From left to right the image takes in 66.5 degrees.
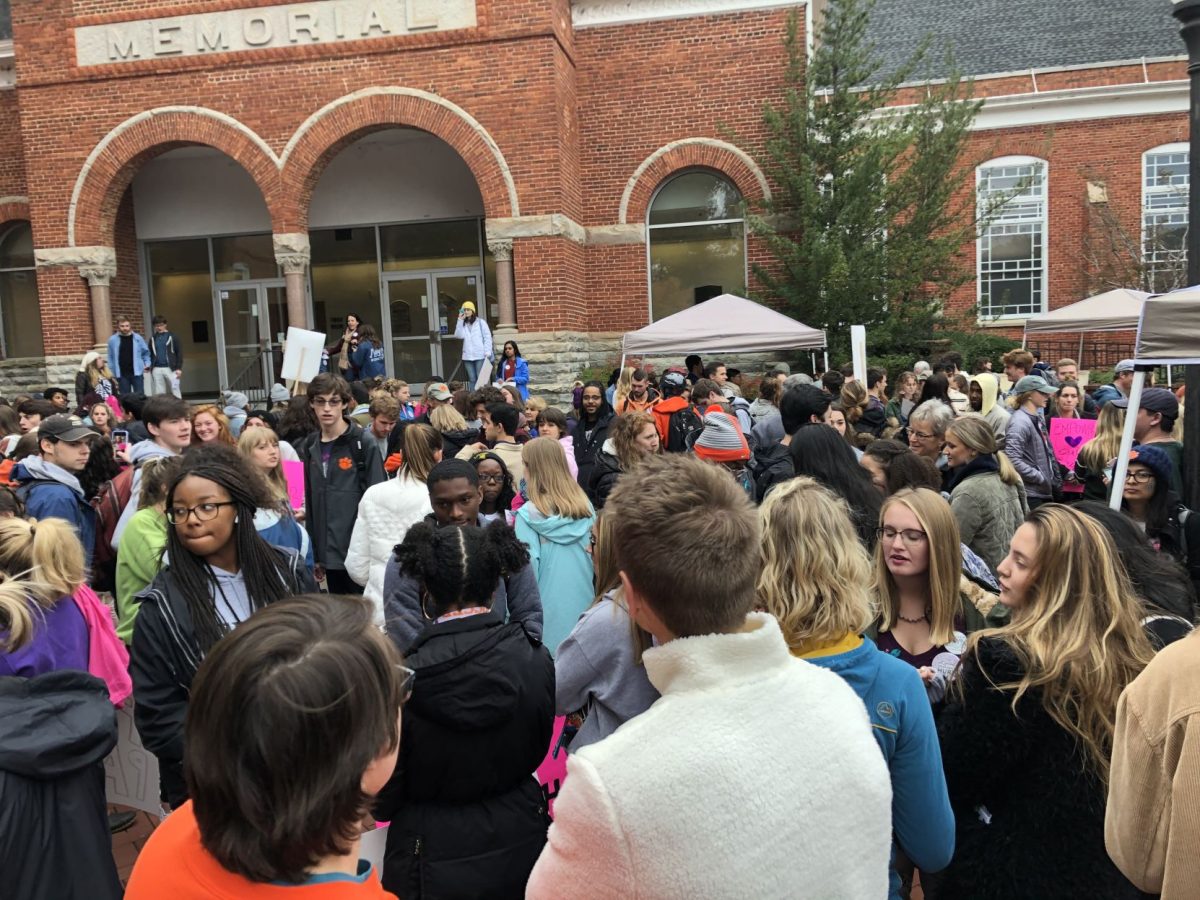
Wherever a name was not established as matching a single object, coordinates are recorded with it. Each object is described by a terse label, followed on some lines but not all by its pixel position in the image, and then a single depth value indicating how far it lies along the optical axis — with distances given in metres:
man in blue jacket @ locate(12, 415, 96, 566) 5.04
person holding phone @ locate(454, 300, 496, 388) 15.62
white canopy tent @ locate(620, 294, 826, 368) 11.55
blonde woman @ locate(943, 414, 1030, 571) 4.91
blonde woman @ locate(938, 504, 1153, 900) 2.27
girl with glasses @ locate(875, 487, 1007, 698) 3.17
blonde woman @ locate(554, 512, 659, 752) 2.59
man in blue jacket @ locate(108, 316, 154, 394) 15.49
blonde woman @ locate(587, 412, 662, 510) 6.44
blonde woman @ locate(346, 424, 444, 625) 5.17
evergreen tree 15.84
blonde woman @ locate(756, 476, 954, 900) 2.20
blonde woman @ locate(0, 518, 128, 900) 2.54
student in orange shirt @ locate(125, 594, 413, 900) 1.39
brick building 15.89
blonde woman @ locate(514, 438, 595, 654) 4.70
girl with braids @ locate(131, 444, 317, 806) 2.87
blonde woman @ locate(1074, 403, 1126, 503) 6.32
